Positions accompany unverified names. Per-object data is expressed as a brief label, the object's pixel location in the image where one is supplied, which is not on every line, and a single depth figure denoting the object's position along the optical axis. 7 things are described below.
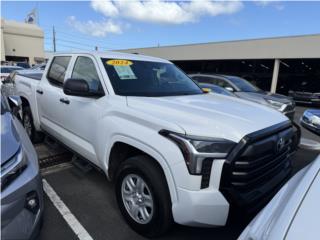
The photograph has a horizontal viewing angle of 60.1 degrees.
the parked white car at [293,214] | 1.33
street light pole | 60.21
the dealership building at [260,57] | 21.39
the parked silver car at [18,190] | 1.77
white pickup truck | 2.21
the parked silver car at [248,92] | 7.96
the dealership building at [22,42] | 49.12
